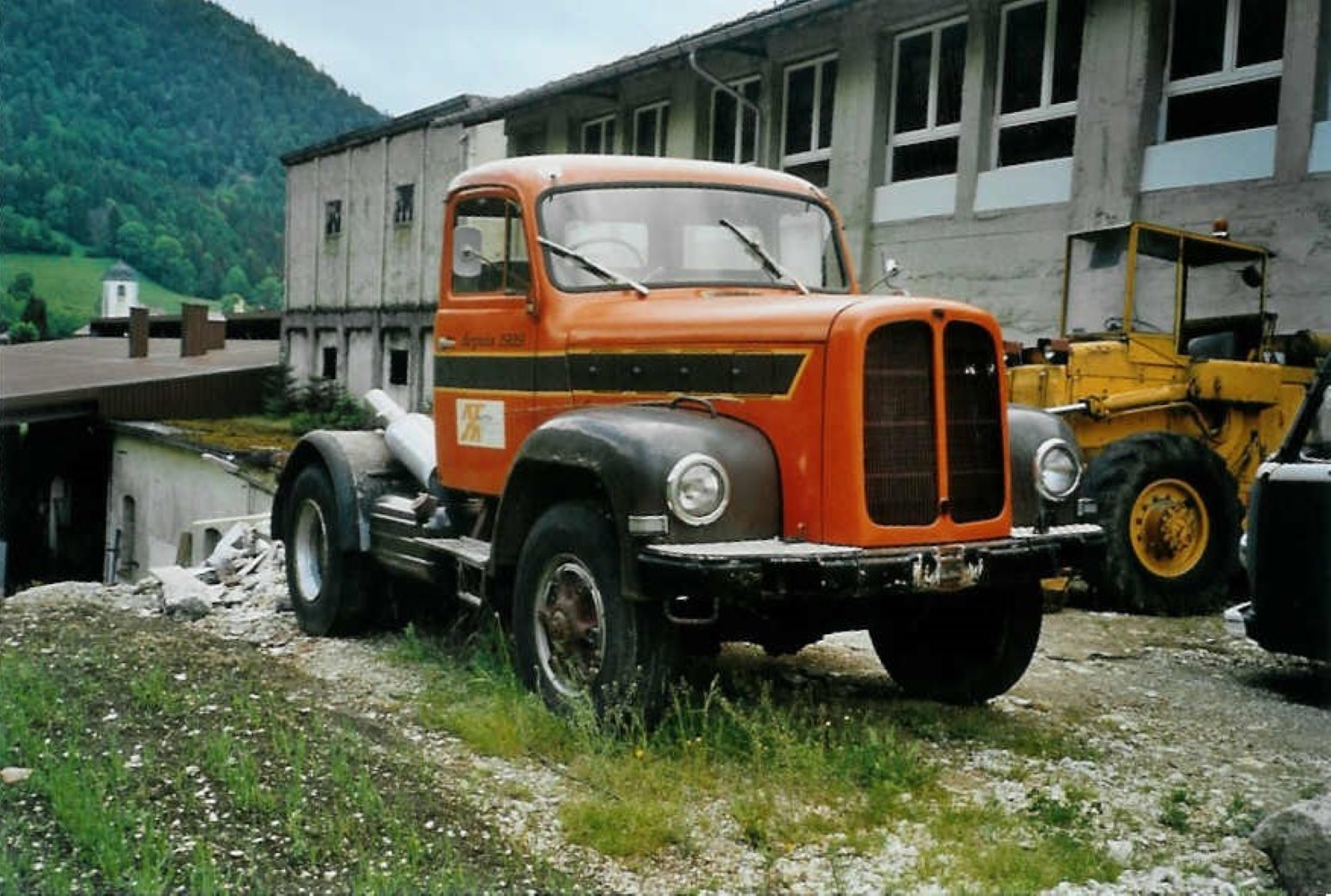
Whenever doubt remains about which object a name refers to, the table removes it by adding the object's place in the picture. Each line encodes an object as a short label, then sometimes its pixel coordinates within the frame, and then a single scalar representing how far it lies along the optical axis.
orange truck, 4.93
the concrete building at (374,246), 24.16
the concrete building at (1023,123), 11.09
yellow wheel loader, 8.77
